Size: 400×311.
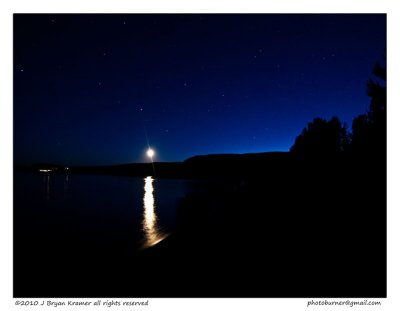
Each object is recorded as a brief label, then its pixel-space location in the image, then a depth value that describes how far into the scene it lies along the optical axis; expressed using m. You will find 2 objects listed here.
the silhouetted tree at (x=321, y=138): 41.44
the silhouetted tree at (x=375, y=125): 18.77
